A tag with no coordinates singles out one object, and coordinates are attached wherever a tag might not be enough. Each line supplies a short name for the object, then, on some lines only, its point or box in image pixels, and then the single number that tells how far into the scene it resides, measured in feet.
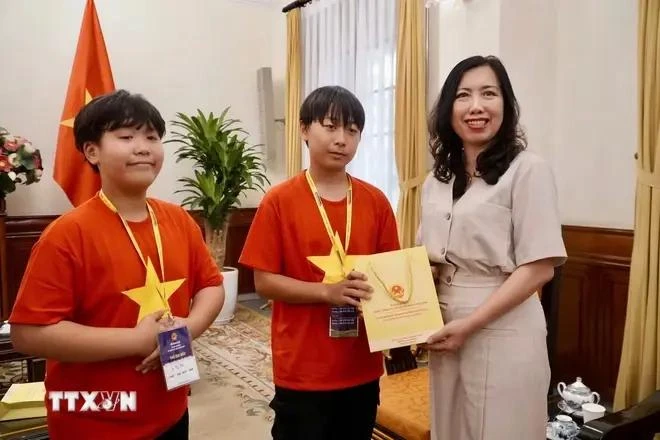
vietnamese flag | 13.07
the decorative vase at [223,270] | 14.37
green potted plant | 14.42
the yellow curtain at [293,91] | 15.16
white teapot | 6.48
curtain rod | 14.85
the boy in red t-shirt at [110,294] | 3.17
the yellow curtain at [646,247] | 6.82
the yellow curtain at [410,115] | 10.43
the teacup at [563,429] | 5.91
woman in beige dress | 3.77
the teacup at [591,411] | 6.07
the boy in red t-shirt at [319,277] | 4.16
